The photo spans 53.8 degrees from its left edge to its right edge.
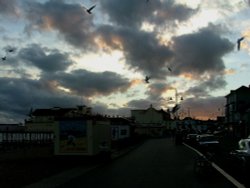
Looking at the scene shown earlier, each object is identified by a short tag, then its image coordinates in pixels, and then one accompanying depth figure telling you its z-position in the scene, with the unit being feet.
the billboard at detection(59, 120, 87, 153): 46.59
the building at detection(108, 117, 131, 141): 89.20
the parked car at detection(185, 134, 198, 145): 92.55
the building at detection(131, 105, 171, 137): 251.10
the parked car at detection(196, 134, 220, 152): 61.28
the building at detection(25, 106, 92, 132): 202.00
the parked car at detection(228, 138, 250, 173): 29.63
